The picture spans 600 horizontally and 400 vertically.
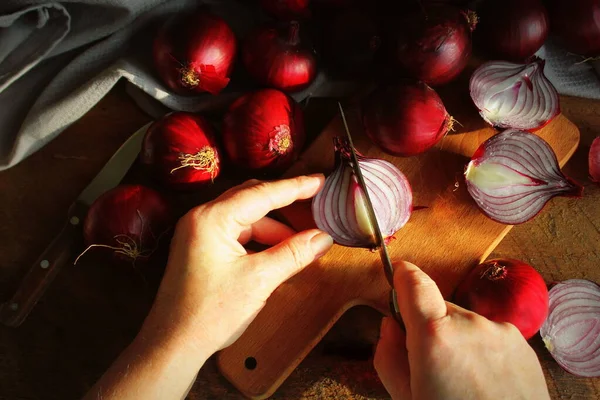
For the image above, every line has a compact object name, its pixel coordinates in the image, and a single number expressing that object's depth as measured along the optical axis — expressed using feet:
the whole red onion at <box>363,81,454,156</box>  2.27
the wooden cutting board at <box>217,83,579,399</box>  2.32
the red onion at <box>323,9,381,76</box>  2.36
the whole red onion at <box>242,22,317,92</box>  2.32
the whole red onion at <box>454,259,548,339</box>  2.27
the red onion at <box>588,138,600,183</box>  2.46
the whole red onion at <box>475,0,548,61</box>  2.36
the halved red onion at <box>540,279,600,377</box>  2.39
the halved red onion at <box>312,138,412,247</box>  2.32
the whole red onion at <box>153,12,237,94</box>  2.30
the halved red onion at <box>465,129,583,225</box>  2.36
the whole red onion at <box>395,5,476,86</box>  2.29
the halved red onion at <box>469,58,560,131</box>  2.39
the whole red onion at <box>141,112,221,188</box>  2.29
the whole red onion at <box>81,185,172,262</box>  2.27
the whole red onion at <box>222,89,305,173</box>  2.28
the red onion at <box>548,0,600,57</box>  2.38
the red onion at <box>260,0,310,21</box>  2.34
